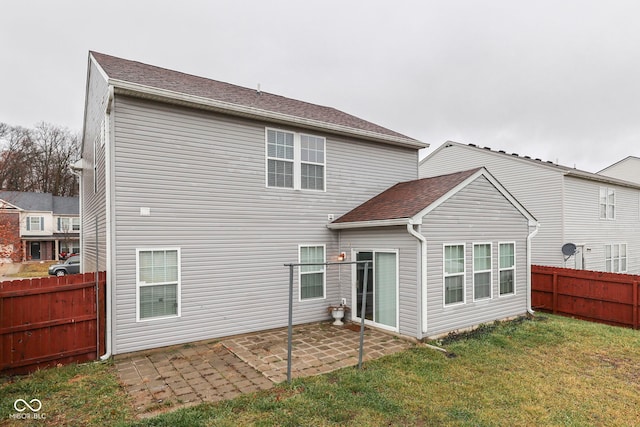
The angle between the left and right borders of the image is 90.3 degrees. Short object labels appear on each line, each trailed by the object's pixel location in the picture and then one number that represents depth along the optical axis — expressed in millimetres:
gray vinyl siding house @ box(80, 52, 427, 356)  6355
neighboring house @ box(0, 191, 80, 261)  31516
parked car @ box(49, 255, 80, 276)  20078
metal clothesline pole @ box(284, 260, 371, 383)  4783
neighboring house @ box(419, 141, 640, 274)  13789
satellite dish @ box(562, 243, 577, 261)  12797
